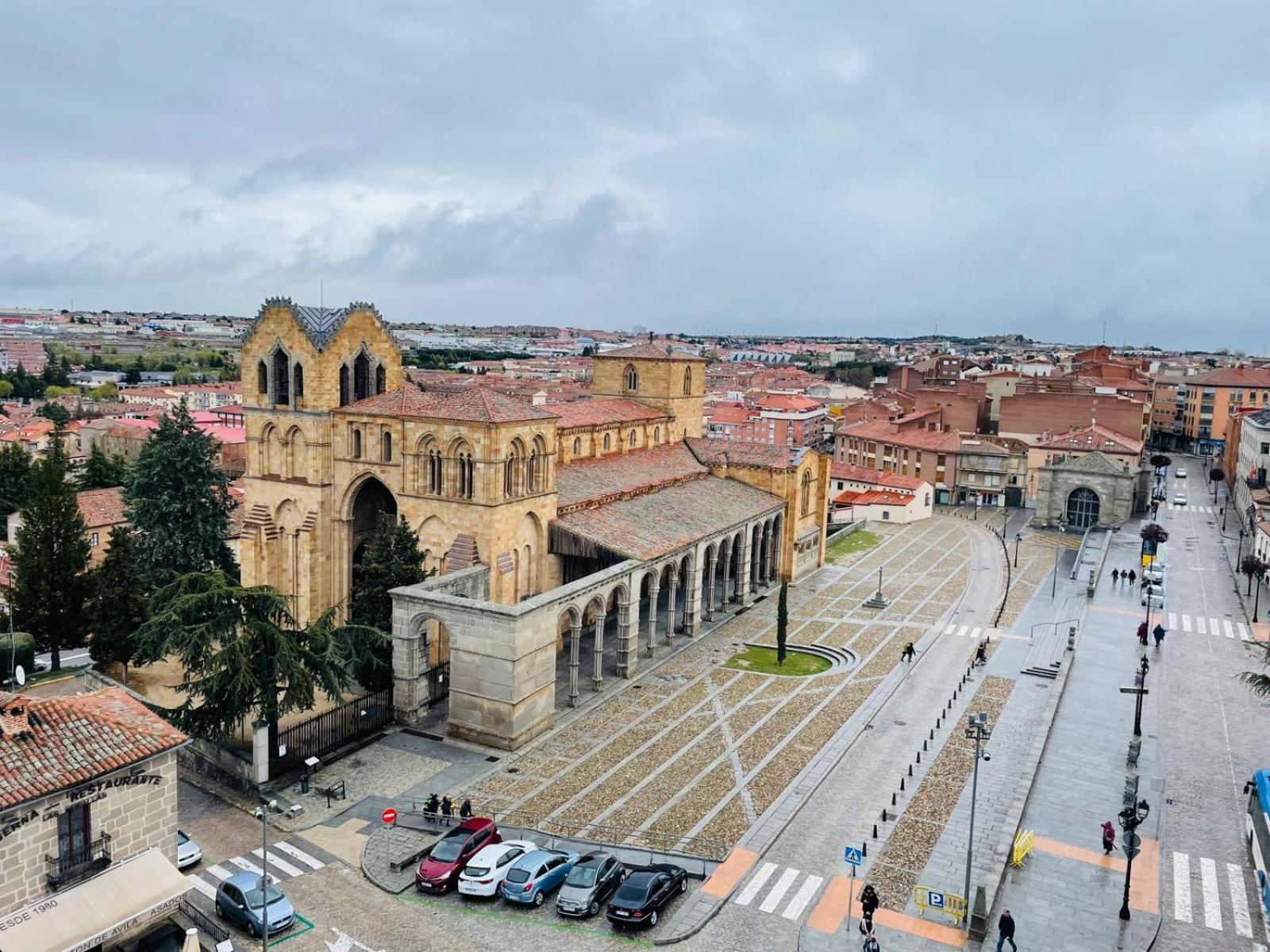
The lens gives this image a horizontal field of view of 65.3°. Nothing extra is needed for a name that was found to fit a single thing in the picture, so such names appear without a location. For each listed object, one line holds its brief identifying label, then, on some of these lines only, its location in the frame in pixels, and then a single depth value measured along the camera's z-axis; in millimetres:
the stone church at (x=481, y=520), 37125
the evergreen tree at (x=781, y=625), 46531
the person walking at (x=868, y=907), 24406
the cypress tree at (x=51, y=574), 44844
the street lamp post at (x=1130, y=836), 24922
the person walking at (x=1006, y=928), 23469
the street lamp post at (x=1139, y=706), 36750
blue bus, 26938
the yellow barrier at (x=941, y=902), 25297
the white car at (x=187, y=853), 27766
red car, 26688
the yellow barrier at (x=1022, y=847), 27875
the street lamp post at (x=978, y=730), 26266
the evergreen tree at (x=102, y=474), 81375
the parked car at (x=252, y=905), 24516
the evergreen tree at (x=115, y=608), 43500
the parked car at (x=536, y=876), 25781
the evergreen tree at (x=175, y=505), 51656
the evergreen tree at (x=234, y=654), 31844
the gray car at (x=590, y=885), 25438
